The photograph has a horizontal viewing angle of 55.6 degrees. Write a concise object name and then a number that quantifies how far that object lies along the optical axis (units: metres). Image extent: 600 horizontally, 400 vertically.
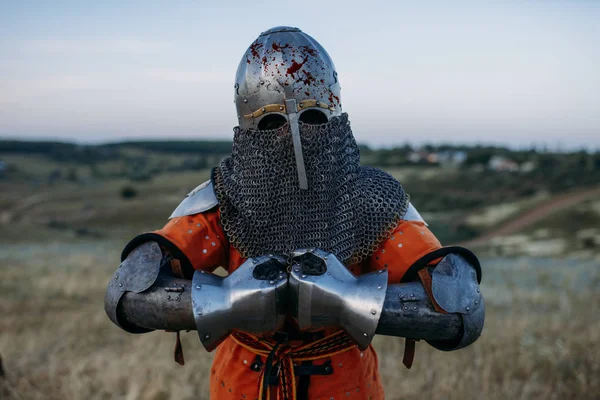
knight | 2.53
